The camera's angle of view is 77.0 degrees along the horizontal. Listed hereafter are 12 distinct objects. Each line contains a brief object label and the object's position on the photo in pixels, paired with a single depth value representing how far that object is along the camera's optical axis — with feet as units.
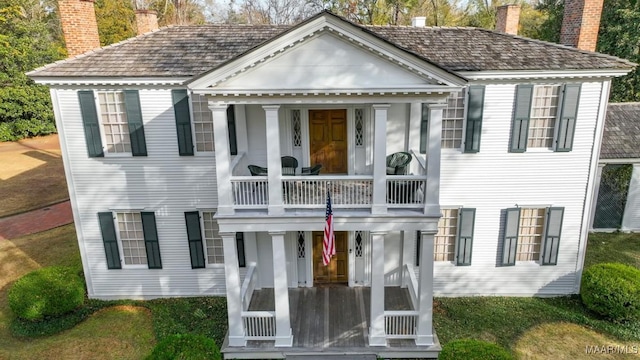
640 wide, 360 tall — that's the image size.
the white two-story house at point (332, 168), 31.40
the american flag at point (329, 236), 32.09
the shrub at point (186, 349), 29.27
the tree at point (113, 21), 141.38
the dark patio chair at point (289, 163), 39.42
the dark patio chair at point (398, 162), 36.91
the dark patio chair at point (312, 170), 37.88
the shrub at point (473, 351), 28.71
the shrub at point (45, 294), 38.99
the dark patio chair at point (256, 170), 36.57
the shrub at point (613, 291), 38.37
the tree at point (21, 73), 121.49
